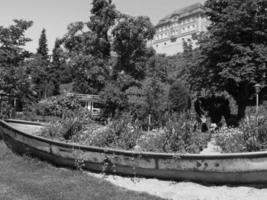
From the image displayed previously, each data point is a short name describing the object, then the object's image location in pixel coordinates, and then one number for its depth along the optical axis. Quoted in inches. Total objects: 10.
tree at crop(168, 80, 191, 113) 796.8
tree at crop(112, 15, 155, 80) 937.5
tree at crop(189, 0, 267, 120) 539.2
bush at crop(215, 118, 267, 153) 205.5
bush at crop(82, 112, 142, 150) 244.9
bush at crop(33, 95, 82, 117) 502.9
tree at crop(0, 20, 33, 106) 418.0
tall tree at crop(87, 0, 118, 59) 978.1
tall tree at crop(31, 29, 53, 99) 475.0
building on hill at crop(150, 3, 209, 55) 3046.3
